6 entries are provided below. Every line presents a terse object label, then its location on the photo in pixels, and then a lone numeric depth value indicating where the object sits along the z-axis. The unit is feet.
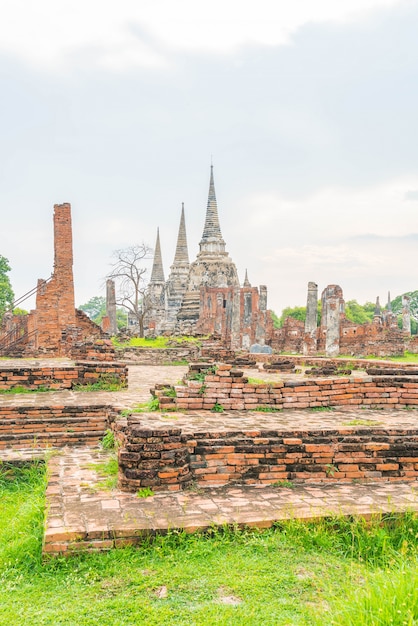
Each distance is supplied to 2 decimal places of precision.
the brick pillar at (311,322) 75.46
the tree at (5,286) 105.70
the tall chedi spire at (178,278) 158.71
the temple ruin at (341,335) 69.82
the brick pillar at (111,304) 91.09
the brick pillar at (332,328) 69.62
